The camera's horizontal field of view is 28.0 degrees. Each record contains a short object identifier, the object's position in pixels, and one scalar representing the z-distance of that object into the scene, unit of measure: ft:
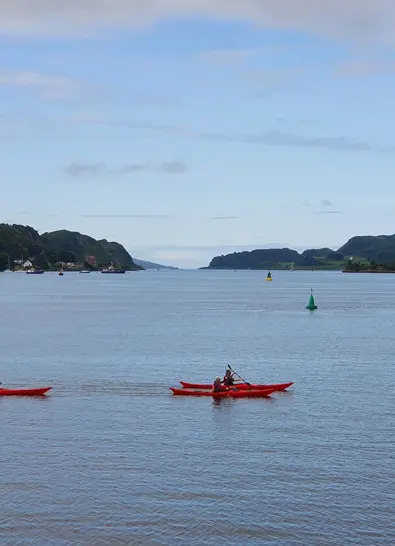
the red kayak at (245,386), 210.38
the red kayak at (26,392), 205.87
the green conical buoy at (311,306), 568.73
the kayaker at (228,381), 207.92
